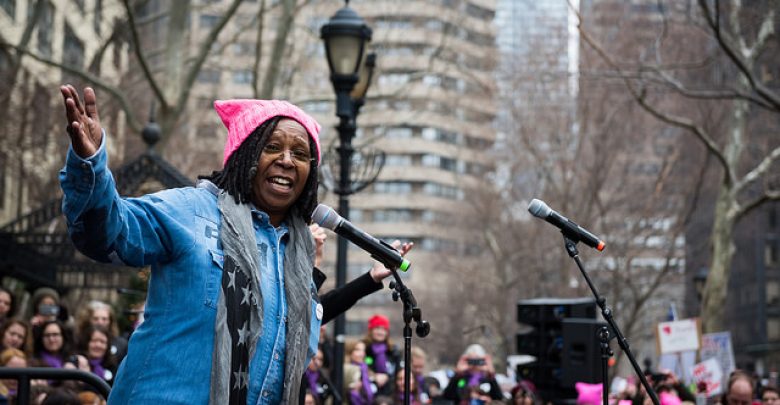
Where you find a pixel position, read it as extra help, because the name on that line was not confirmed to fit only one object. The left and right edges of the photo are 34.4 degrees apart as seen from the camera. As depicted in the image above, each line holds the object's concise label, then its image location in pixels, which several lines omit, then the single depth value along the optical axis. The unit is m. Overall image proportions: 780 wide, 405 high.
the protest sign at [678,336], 18.88
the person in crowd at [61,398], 7.69
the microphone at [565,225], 5.94
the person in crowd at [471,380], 13.38
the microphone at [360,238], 4.72
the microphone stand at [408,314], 5.04
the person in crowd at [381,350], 13.15
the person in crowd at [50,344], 9.88
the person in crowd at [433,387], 14.36
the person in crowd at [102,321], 10.26
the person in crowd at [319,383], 11.63
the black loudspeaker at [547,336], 10.54
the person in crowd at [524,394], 11.91
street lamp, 11.82
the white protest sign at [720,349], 20.38
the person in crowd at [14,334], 9.67
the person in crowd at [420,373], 13.31
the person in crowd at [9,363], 8.86
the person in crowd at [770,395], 11.77
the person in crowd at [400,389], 12.38
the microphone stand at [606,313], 5.75
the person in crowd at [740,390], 10.38
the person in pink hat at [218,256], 3.76
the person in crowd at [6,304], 10.38
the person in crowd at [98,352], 9.96
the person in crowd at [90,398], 9.29
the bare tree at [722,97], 19.14
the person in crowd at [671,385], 12.93
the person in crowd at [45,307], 10.52
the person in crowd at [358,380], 12.66
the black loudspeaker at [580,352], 9.84
